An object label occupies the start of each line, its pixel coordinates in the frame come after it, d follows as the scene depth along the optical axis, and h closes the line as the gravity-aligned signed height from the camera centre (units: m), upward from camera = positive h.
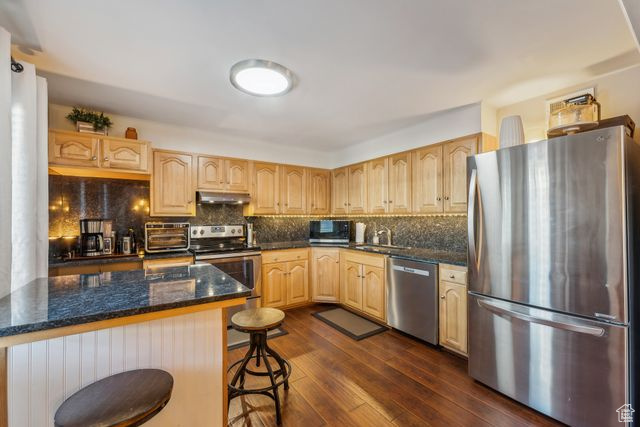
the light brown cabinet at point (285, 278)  3.63 -0.86
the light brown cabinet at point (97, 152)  2.55 +0.66
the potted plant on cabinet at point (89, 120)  2.70 +0.99
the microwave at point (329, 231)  4.17 -0.24
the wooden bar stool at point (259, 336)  1.80 -0.85
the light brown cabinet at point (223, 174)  3.50 +0.57
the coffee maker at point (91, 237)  2.81 -0.21
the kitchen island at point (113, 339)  1.06 -0.55
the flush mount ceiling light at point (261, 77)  1.99 +1.10
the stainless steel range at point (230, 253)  3.26 -0.45
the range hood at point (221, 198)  3.41 +0.24
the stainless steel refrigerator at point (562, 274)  1.53 -0.38
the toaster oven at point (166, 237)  3.05 -0.23
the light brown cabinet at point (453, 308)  2.47 -0.88
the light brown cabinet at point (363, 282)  3.28 -0.87
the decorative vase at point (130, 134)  2.96 +0.91
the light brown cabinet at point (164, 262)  2.85 -0.49
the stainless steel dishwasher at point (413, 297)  2.70 -0.88
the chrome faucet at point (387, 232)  3.81 -0.24
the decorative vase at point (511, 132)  2.14 +0.66
